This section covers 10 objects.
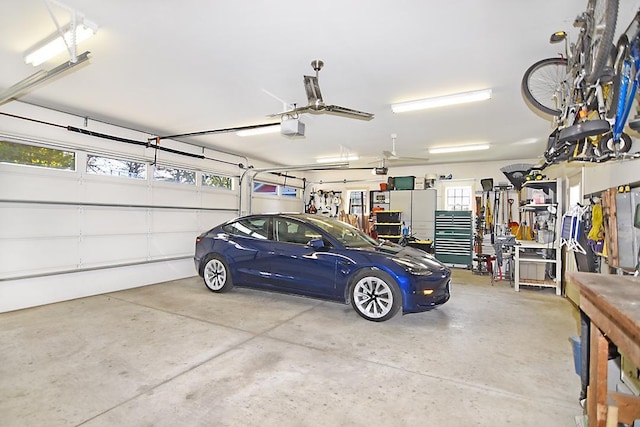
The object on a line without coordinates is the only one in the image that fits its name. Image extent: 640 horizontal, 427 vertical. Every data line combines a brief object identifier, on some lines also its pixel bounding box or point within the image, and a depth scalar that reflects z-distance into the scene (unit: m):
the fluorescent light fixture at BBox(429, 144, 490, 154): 6.56
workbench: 1.03
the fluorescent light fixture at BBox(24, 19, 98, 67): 2.46
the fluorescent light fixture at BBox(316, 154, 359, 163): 7.92
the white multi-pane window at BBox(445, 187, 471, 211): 8.69
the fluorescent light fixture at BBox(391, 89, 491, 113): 3.62
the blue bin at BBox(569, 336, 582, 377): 1.81
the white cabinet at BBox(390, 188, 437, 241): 8.55
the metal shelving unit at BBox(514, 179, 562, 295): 5.52
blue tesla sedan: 3.70
